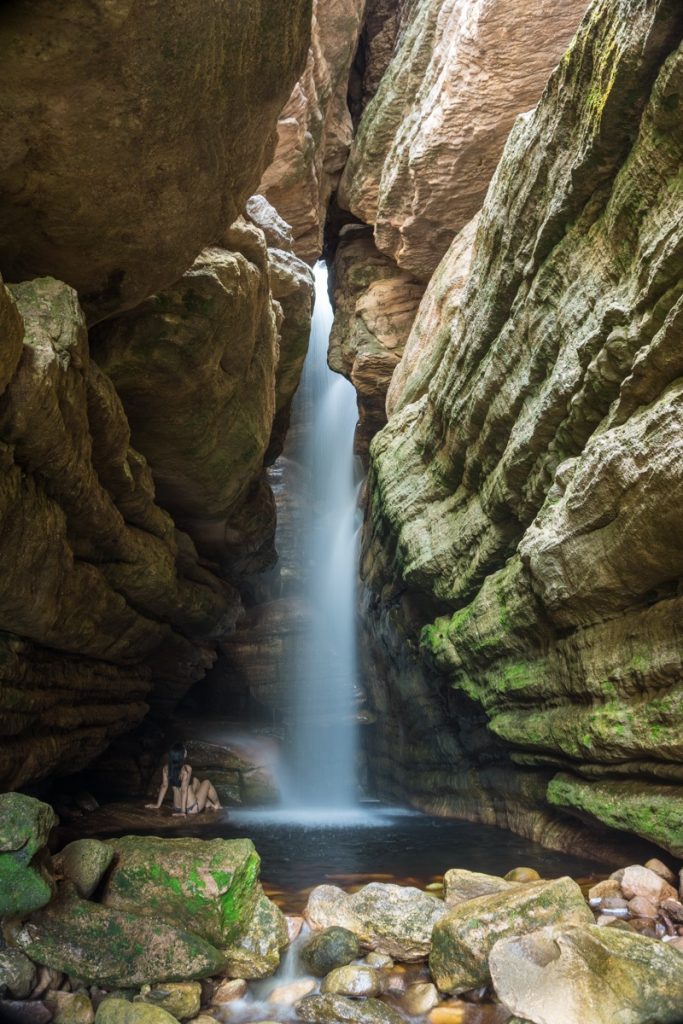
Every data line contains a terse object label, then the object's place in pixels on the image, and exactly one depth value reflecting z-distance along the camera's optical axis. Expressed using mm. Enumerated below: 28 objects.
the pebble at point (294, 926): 6324
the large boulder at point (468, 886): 6875
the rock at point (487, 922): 5168
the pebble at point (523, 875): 7539
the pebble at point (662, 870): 6871
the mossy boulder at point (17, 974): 4789
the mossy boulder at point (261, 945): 5645
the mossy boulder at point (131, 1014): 4473
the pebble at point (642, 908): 6219
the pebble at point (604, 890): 6715
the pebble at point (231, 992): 5234
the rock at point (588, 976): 4266
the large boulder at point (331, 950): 5633
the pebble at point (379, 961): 5648
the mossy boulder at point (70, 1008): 4664
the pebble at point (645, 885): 6473
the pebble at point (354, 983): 5230
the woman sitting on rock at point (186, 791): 15297
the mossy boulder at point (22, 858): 5156
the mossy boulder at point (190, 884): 5945
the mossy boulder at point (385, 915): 5938
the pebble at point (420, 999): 4984
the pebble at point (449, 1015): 4770
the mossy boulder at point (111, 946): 5082
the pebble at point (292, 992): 5188
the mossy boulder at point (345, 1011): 4754
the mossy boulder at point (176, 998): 4879
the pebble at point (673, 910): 6054
